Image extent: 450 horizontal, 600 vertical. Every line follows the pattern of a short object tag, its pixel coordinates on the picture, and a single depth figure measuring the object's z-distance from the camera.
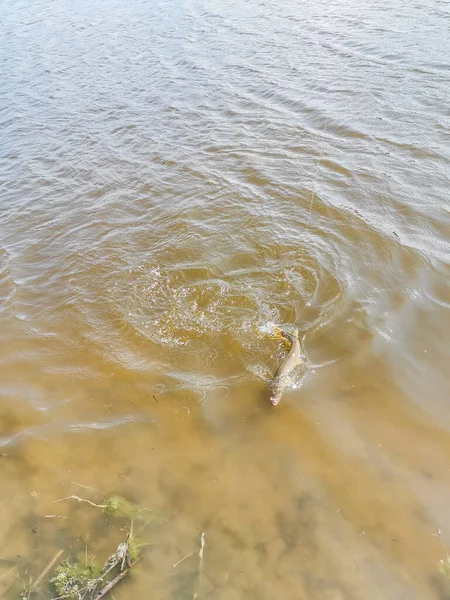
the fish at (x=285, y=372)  5.65
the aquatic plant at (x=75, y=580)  4.02
